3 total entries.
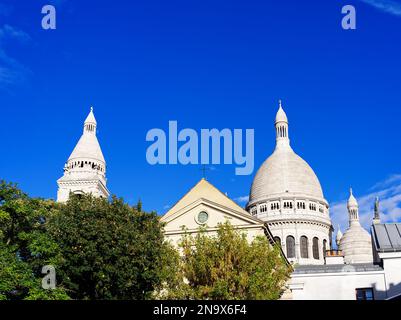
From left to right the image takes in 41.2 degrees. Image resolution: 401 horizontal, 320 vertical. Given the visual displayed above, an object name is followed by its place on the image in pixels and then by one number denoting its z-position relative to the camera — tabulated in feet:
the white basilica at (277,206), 185.78
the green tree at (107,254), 115.75
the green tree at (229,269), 111.96
